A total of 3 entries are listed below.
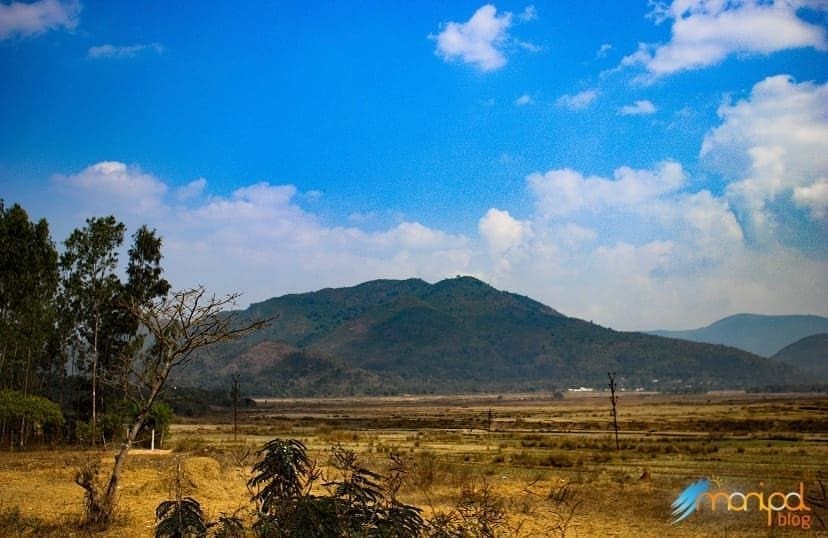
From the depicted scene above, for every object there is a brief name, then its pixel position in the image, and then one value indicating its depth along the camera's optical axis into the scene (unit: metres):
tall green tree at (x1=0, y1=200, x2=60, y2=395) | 37.09
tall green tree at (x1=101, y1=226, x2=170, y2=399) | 42.56
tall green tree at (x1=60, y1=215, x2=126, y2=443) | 41.41
